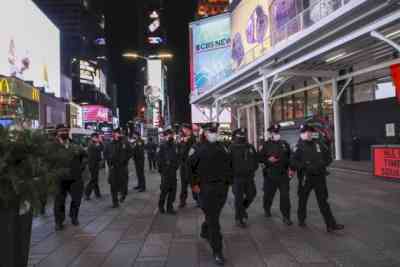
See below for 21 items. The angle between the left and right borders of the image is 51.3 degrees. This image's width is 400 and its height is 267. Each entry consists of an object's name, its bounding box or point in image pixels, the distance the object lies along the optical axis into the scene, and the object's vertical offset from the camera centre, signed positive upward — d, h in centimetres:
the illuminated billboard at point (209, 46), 5325 +1122
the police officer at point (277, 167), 761 -71
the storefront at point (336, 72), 1370 +295
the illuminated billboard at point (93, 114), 8169 +366
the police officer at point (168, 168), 912 -84
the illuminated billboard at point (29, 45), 2961 +767
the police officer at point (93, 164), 1192 -95
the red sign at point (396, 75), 1493 +188
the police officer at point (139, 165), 1355 -110
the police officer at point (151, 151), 2281 -110
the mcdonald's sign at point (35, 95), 3428 +331
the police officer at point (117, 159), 1015 -68
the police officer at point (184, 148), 1002 -43
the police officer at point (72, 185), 771 -99
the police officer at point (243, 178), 757 -88
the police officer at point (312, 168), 688 -68
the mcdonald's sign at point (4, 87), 2601 +304
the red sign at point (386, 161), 1303 -112
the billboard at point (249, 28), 3108 +862
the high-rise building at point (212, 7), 8862 +2648
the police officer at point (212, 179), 546 -66
